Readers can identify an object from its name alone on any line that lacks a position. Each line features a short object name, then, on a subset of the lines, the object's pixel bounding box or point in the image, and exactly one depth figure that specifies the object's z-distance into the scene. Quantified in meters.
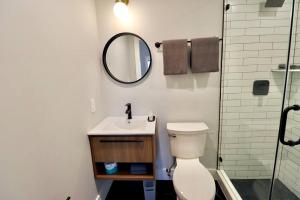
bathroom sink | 1.52
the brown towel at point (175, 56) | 1.71
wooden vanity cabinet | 1.54
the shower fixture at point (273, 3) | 1.44
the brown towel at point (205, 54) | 1.68
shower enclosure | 1.32
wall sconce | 1.65
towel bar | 1.80
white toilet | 1.33
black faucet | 1.87
